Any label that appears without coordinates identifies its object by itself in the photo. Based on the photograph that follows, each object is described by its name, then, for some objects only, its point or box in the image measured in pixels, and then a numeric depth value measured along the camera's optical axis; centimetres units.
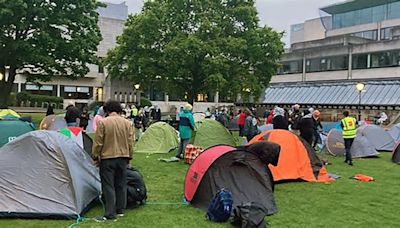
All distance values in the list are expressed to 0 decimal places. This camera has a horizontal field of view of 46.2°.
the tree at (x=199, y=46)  2812
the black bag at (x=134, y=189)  793
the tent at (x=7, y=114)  1804
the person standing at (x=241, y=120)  1922
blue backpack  727
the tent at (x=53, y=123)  1595
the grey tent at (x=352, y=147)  1691
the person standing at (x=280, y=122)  1519
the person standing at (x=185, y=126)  1409
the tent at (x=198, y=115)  3196
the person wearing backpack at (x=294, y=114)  1984
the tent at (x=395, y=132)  2055
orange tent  1111
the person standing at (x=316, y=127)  1568
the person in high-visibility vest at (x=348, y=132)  1439
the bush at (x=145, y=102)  5441
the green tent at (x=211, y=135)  1595
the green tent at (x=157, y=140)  1675
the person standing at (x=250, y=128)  1576
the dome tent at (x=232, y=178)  807
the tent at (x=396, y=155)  1572
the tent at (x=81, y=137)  1088
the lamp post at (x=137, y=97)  5635
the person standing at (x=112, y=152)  709
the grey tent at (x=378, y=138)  1945
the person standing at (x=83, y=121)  1745
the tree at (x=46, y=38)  2578
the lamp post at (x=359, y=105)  4155
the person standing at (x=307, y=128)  1418
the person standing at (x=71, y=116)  1267
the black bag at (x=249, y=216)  673
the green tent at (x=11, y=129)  1258
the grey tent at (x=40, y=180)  716
